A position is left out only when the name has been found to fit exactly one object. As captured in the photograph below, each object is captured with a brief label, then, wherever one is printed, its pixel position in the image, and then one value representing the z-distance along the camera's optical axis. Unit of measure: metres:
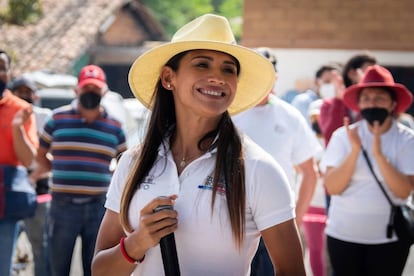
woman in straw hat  2.89
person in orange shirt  5.97
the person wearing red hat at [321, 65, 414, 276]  5.55
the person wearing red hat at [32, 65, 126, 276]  6.43
